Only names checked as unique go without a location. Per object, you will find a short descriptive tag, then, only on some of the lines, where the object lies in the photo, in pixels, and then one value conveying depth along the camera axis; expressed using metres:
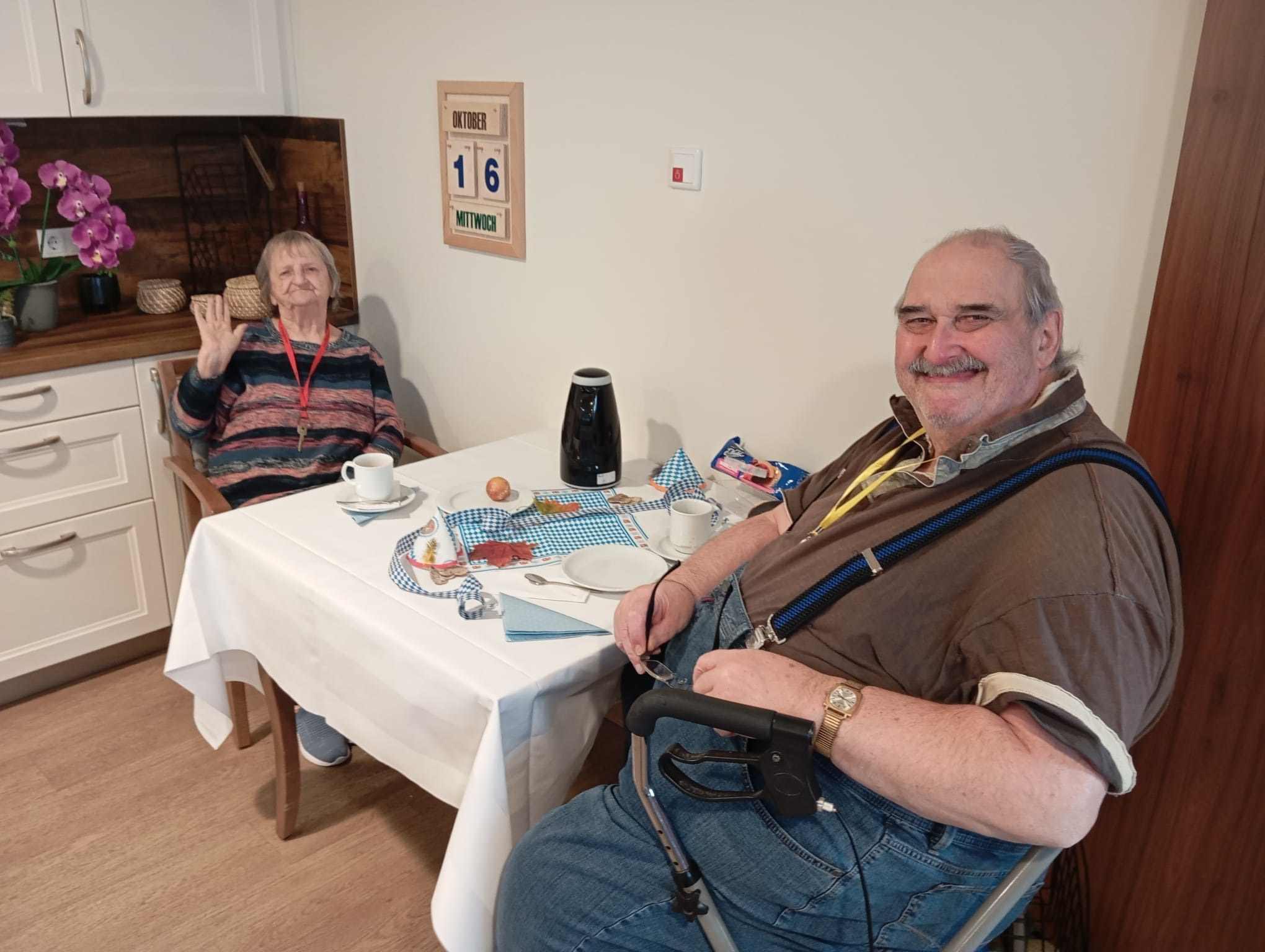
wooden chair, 1.98
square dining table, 1.37
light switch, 1.99
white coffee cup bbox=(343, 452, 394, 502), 1.87
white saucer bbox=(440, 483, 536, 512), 1.92
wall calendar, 2.34
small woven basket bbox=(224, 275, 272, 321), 2.71
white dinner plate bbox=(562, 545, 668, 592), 1.64
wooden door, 1.30
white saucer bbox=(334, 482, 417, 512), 1.87
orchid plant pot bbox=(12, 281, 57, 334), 2.48
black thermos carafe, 2.01
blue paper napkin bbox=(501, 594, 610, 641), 1.47
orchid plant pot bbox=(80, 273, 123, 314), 2.69
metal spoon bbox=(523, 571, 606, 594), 1.63
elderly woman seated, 2.32
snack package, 1.96
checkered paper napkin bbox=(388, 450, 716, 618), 1.63
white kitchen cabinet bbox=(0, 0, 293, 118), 2.35
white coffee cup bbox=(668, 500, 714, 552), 1.73
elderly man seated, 1.03
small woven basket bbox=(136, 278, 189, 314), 2.75
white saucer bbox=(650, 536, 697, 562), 1.73
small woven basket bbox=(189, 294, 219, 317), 2.32
